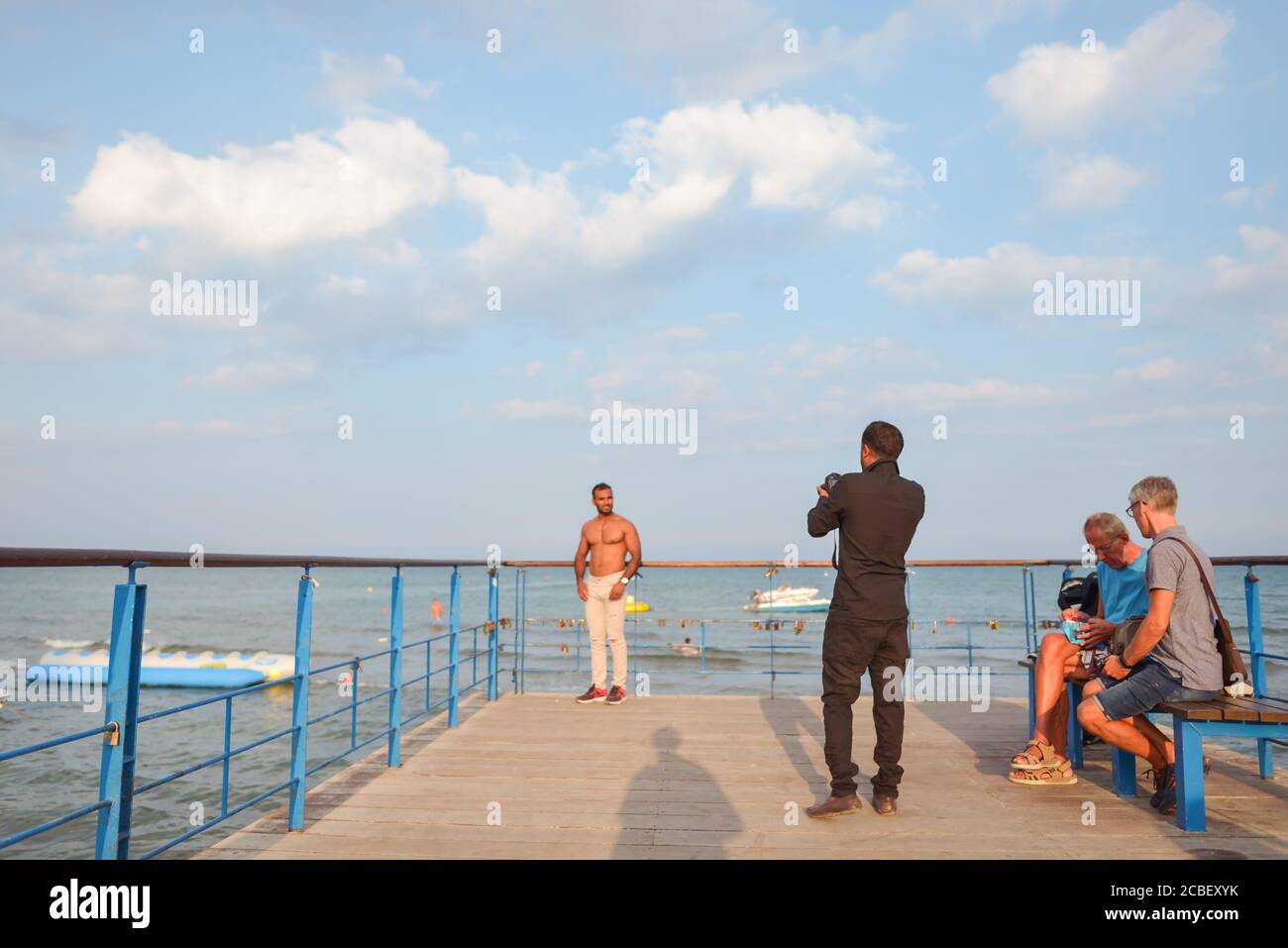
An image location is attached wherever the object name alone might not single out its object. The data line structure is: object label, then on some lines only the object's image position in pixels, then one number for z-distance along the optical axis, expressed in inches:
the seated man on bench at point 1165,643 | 137.7
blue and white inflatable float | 702.5
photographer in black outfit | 150.9
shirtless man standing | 273.1
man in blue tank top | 167.9
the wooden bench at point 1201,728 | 133.4
